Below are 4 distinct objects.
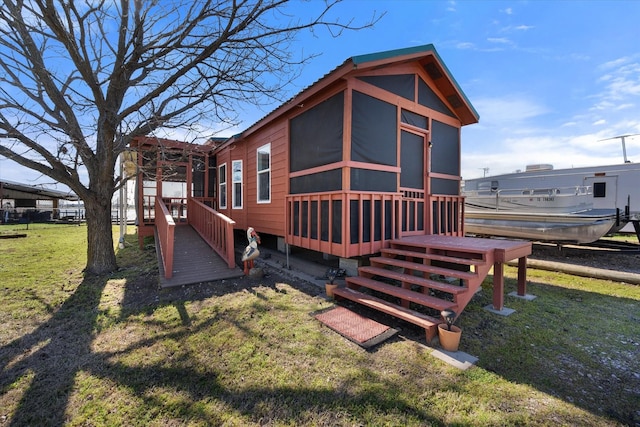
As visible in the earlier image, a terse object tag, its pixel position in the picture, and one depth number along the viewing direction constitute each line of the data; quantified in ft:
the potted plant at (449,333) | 9.50
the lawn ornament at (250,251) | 18.16
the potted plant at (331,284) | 14.74
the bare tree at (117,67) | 16.80
